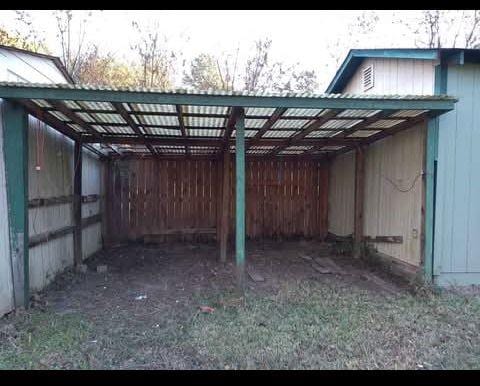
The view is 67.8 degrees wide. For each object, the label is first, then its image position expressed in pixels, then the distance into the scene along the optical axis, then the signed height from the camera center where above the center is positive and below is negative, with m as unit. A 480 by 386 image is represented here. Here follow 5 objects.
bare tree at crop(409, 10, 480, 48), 12.55 +5.47
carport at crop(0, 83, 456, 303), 3.76 +0.57
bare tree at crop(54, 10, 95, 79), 12.73 +5.07
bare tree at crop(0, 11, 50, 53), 10.27 +4.48
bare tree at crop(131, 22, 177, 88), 13.62 +4.74
